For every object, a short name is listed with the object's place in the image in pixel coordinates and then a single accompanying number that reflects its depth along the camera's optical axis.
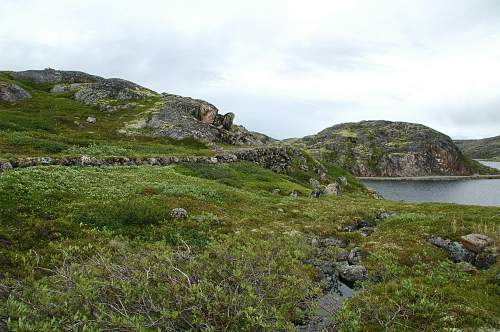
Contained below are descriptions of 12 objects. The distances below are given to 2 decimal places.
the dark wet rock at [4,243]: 18.31
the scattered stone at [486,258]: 20.97
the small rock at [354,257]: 22.67
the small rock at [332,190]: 56.32
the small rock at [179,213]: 27.46
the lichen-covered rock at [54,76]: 112.25
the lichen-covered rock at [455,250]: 22.59
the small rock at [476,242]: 22.55
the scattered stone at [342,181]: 82.63
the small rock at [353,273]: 20.00
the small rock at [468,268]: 19.56
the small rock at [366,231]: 30.06
